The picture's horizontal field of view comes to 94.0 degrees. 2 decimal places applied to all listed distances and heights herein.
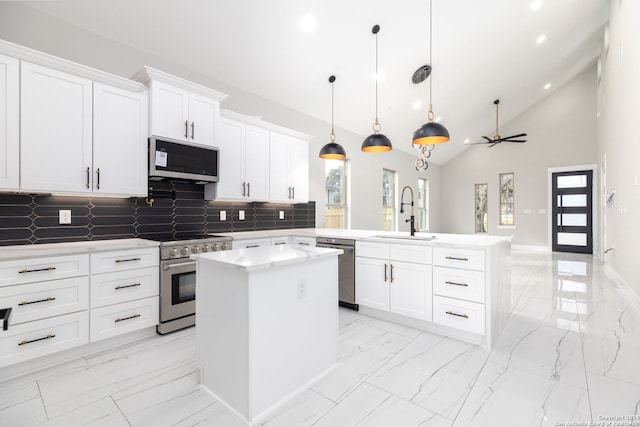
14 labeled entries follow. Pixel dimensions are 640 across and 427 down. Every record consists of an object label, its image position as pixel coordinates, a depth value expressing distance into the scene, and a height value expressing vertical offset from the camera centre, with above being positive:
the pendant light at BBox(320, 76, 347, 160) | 3.45 +0.74
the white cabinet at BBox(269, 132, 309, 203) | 4.22 +0.69
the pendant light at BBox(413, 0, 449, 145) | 2.79 +0.76
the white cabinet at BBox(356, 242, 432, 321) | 2.87 -0.69
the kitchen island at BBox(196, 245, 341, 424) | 1.63 -0.66
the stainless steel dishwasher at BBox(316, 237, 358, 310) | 3.41 -0.64
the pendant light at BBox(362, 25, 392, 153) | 3.14 +0.76
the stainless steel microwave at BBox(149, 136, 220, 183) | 2.90 +0.57
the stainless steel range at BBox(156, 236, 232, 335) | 2.79 -0.65
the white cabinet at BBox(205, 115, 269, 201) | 3.61 +0.69
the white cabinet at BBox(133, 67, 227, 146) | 2.89 +1.13
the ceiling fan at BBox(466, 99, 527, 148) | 7.26 +2.03
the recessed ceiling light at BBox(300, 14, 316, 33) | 3.45 +2.27
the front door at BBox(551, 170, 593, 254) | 7.87 +0.11
